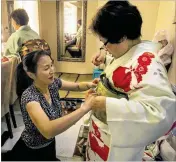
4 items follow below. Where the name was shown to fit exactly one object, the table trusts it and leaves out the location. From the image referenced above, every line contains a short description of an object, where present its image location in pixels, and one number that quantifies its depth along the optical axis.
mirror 2.04
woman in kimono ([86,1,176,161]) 0.51
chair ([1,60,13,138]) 1.48
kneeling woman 0.77
